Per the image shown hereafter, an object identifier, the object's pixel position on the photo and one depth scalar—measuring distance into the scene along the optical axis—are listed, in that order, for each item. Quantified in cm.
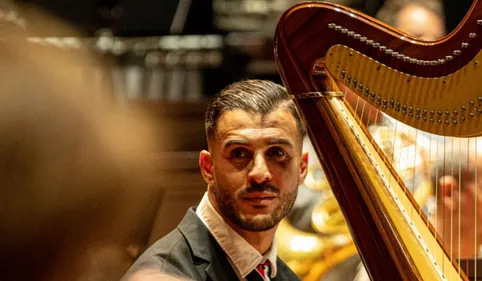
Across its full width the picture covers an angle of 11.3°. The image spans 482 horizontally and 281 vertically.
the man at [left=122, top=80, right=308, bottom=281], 352
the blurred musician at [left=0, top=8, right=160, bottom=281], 396
